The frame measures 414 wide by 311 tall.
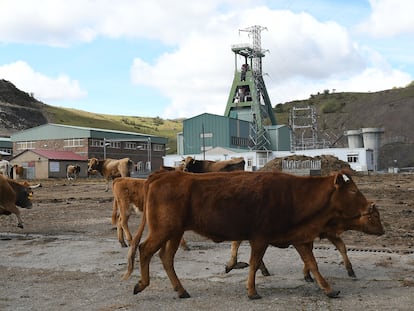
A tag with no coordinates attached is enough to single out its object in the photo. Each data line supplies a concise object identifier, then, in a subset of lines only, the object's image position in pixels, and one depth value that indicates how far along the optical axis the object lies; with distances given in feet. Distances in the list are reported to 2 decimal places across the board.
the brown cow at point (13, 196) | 52.13
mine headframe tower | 304.71
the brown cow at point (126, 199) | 42.11
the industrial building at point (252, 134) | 251.60
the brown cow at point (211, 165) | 58.23
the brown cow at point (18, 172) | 206.07
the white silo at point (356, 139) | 305.61
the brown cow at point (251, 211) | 25.95
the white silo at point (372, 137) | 294.46
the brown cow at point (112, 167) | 107.65
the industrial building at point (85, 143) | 279.81
